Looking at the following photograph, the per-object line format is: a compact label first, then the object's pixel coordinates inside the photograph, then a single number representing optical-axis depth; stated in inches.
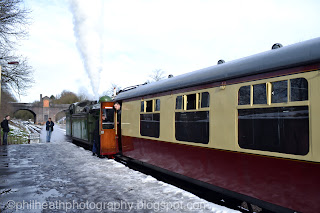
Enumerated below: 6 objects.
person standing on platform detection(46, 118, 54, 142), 754.9
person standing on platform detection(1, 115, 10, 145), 647.8
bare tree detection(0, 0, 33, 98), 642.2
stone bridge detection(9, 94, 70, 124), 3191.4
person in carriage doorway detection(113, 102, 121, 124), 415.2
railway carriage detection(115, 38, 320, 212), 140.9
